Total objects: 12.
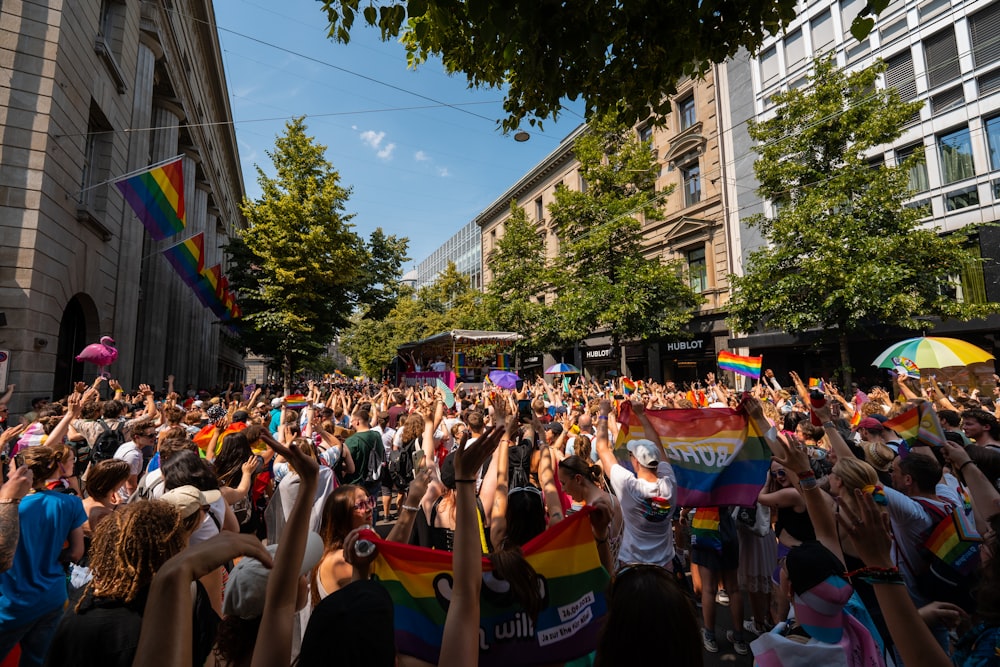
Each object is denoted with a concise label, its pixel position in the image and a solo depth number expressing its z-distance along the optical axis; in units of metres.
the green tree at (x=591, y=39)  3.64
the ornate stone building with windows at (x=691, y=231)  23.48
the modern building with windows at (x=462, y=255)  59.22
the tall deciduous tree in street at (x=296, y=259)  19.98
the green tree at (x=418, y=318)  44.81
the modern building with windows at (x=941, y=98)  15.60
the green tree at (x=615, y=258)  21.62
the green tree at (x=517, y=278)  28.53
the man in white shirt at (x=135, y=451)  5.17
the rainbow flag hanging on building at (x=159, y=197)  12.41
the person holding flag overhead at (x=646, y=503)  3.88
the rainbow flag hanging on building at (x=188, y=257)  16.31
